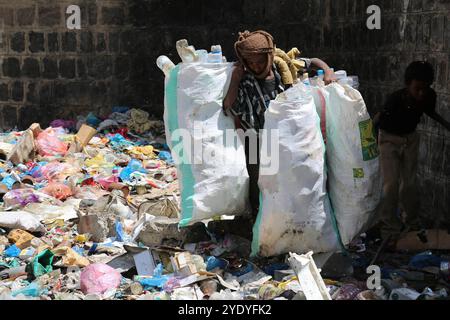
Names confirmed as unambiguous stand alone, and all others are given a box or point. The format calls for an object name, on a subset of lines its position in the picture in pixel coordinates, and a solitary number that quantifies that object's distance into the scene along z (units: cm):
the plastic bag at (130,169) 790
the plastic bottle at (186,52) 517
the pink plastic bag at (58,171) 778
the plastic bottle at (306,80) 530
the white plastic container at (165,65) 536
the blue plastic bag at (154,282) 478
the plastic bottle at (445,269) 466
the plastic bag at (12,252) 555
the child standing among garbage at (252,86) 510
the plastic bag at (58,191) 708
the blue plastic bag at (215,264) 500
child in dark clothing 548
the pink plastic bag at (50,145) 890
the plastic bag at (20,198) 678
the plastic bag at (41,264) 505
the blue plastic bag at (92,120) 1051
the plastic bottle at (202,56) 521
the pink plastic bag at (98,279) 472
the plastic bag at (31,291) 470
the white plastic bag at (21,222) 596
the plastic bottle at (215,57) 519
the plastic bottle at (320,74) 542
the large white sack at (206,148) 500
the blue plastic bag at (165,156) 893
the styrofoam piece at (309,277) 424
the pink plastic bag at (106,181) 746
